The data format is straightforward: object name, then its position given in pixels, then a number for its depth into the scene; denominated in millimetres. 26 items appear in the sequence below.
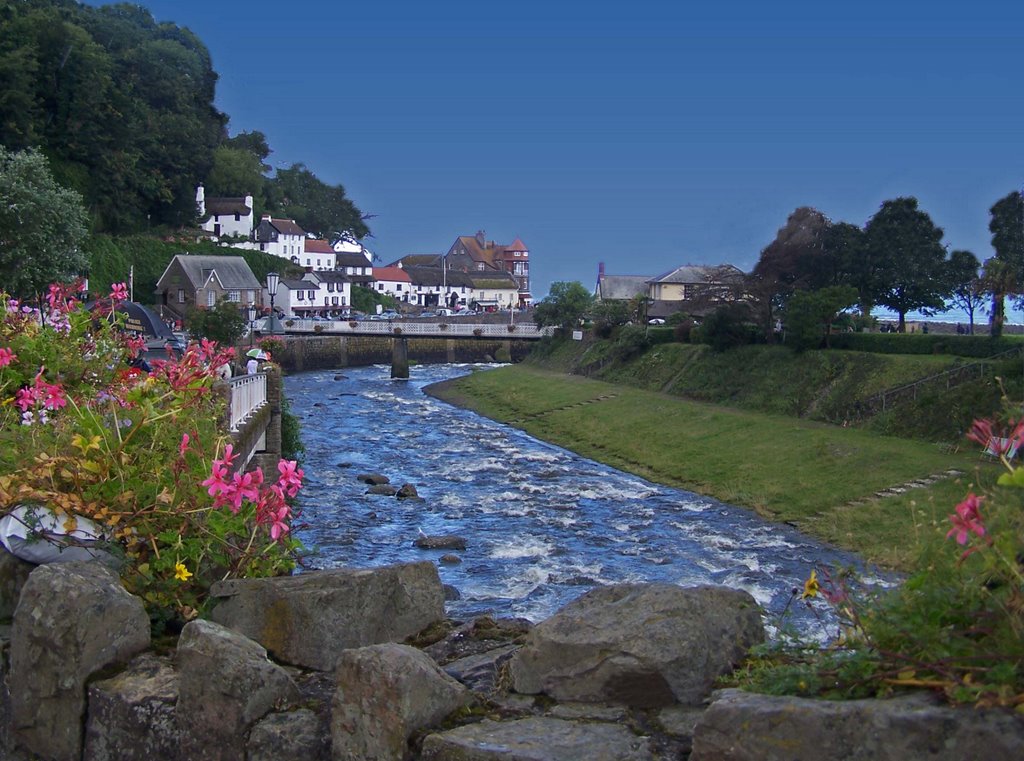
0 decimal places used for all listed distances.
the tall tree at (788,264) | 69250
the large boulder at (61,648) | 7230
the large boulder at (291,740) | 6445
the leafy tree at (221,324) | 70000
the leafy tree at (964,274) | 69000
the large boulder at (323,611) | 7688
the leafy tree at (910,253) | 69000
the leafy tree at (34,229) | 36938
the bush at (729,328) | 68688
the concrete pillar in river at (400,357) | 101625
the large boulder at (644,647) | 6555
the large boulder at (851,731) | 4762
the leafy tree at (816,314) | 59938
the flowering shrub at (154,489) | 8297
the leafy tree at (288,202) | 182000
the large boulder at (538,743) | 5840
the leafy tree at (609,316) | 91188
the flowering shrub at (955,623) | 4980
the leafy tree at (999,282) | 57503
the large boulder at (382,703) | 6188
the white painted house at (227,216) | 145250
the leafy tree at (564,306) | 102150
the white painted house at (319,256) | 171250
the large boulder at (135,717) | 6879
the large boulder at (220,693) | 6582
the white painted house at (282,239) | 157750
